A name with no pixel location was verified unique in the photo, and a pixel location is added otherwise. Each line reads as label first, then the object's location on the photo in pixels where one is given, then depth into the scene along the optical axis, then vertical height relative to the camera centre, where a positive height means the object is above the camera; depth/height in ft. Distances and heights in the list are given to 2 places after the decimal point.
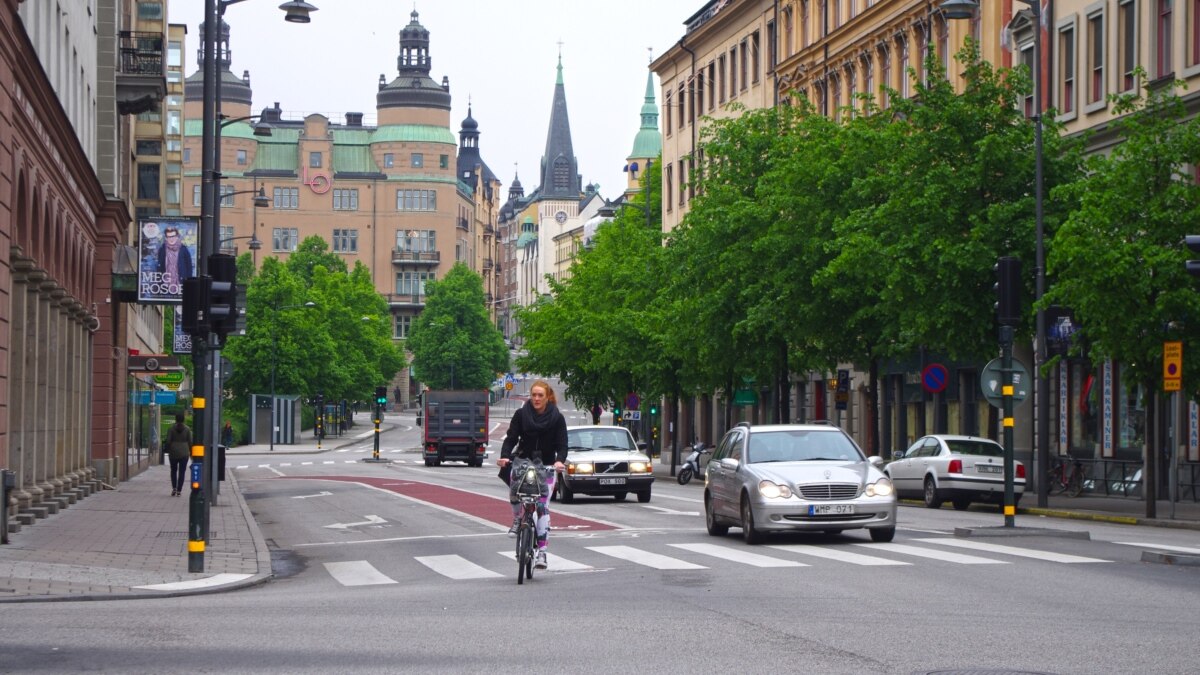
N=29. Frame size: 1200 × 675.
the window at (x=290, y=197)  592.60 +57.69
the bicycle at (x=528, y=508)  54.95 -3.71
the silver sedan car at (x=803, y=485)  68.59 -3.77
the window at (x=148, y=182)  245.86 +26.25
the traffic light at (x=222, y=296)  61.72 +2.80
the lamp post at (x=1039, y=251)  109.29 +8.12
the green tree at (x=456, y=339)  532.73 +12.08
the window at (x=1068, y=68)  146.61 +24.99
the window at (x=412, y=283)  608.60 +31.99
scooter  183.71 -8.33
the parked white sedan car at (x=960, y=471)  114.42 -5.39
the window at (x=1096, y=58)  141.90 +24.99
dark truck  245.65 -5.90
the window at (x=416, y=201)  597.11 +57.62
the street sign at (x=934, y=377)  134.51 +0.50
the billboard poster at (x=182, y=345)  155.84 +2.95
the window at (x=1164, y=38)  129.90 +24.21
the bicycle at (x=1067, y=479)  138.21 -6.97
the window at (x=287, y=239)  593.83 +44.90
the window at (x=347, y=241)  599.57 +44.70
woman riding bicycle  55.98 -1.62
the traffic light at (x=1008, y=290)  77.51 +3.92
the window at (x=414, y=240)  604.08 +45.48
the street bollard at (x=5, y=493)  71.77 -4.42
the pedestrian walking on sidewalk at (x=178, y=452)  137.18 -5.35
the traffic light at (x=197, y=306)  60.34 +2.39
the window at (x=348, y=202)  597.11 +56.96
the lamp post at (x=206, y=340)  61.11 +1.46
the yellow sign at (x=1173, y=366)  93.40 +0.97
